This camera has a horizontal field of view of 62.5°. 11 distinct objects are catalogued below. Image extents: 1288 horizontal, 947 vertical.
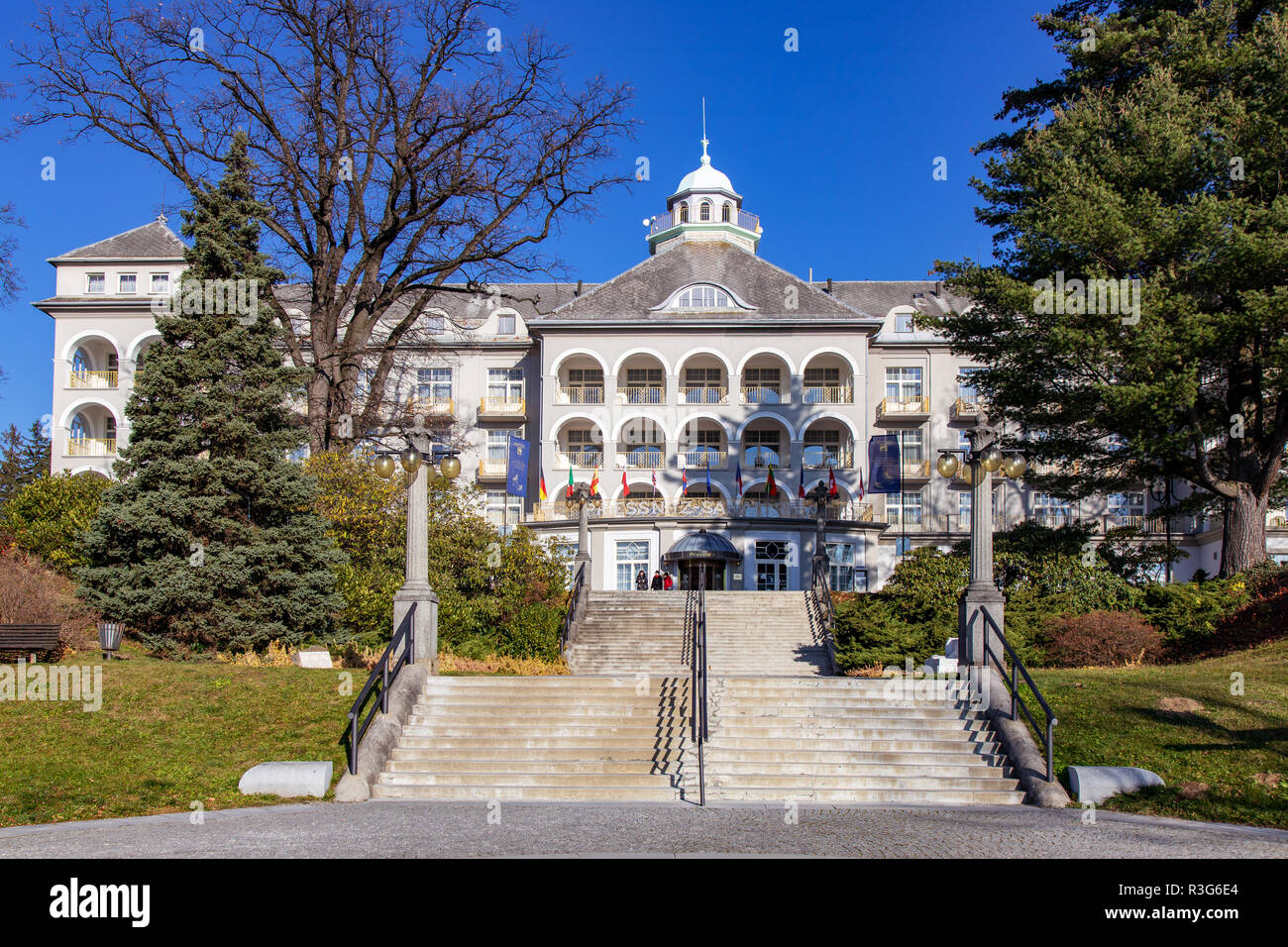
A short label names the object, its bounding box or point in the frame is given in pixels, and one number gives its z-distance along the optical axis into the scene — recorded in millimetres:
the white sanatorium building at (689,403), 41594
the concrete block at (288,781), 12648
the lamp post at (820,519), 34953
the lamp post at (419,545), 16062
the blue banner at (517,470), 35125
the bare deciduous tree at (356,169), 27812
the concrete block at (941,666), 16641
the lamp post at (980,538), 15953
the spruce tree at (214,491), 20359
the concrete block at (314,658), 18781
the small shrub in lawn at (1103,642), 20547
